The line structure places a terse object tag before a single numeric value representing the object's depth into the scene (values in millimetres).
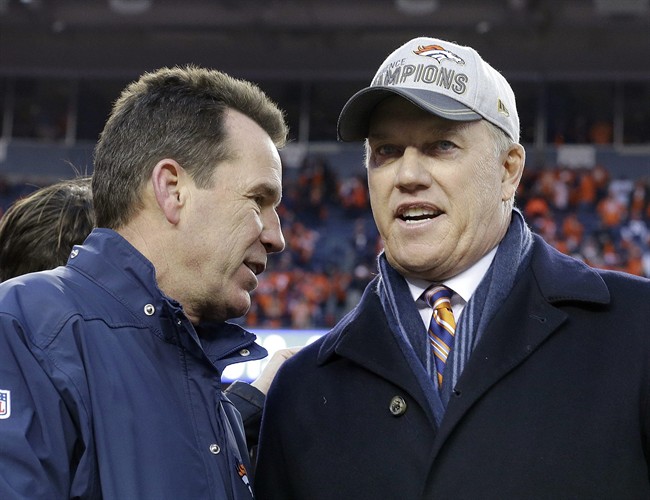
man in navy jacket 1651
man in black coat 1760
